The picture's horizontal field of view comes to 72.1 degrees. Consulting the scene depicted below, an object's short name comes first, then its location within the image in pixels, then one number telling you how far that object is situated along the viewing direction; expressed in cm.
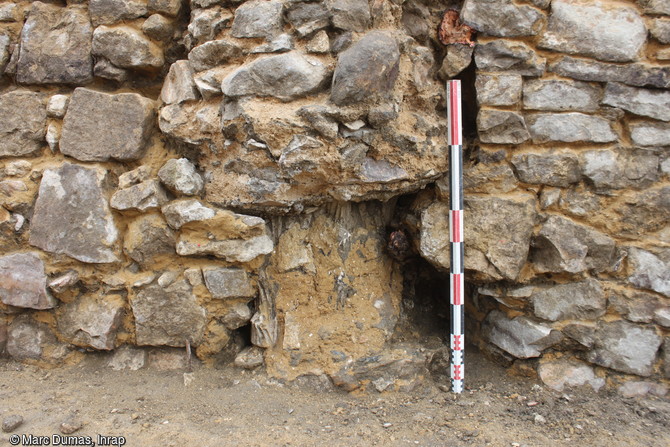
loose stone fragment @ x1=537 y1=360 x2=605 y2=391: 262
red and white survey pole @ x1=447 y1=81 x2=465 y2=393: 259
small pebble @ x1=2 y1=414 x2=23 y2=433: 223
